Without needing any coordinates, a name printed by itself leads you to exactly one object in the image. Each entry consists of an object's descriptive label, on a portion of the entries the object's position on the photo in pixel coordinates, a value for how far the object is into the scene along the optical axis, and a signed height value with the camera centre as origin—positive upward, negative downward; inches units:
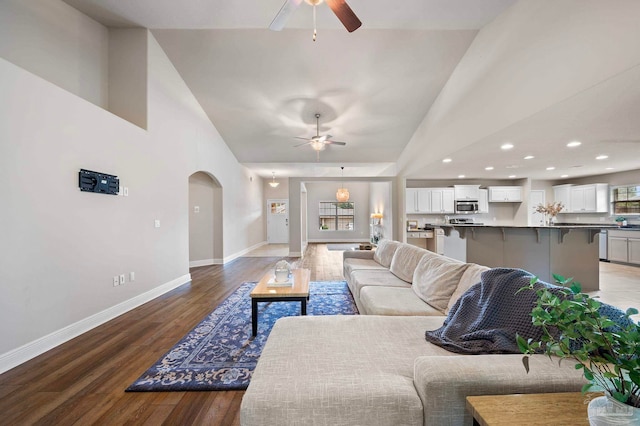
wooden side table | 34.5 -26.9
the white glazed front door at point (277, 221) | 441.1 -13.6
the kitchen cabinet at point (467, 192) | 319.0 +22.7
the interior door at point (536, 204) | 323.3 +7.9
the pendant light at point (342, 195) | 362.7 +23.2
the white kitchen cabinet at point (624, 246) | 239.0 -33.3
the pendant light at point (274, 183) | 402.9 +44.7
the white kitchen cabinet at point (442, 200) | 320.8 +13.5
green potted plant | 27.8 -15.0
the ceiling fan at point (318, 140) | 193.2 +52.8
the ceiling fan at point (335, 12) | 91.9 +70.8
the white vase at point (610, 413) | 27.5 -21.4
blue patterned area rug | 79.3 -49.4
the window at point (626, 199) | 259.6 +10.3
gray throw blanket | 55.5 -23.9
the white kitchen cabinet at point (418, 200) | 321.4 +13.7
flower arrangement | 211.3 +0.3
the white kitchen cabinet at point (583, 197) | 281.9 +14.4
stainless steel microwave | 317.1 +6.0
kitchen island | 176.7 -25.7
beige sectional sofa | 43.3 -30.7
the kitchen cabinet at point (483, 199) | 319.9 +14.2
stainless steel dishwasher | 264.7 -34.8
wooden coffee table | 104.8 -31.8
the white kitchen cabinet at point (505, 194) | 316.2 +19.8
